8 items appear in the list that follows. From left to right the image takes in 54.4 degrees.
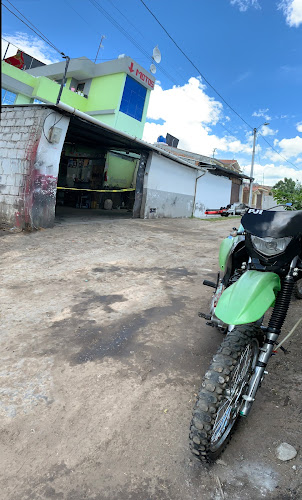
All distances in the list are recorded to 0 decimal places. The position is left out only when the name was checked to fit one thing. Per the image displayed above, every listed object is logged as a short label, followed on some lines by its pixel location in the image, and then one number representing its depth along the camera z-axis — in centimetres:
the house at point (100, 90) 1698
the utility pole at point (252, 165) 2157
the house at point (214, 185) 1733
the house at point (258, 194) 3444
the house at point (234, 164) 3250
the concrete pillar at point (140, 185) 1275
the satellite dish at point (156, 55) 1335
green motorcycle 163
